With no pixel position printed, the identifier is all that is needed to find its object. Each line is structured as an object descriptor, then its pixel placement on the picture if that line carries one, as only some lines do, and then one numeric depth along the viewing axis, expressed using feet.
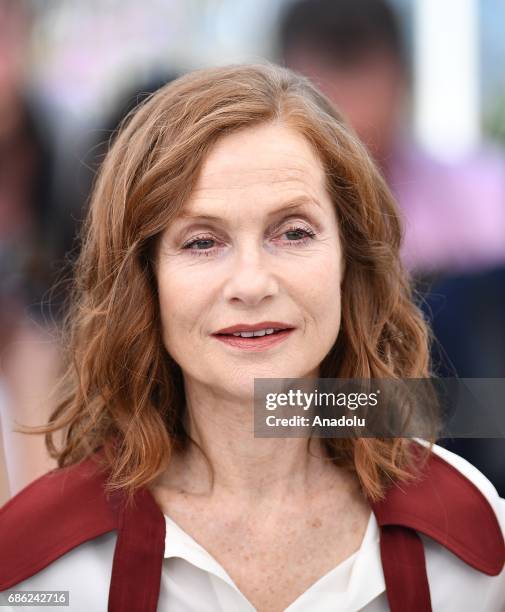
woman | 13.73
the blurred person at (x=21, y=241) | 20.52
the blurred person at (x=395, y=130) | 22.72
